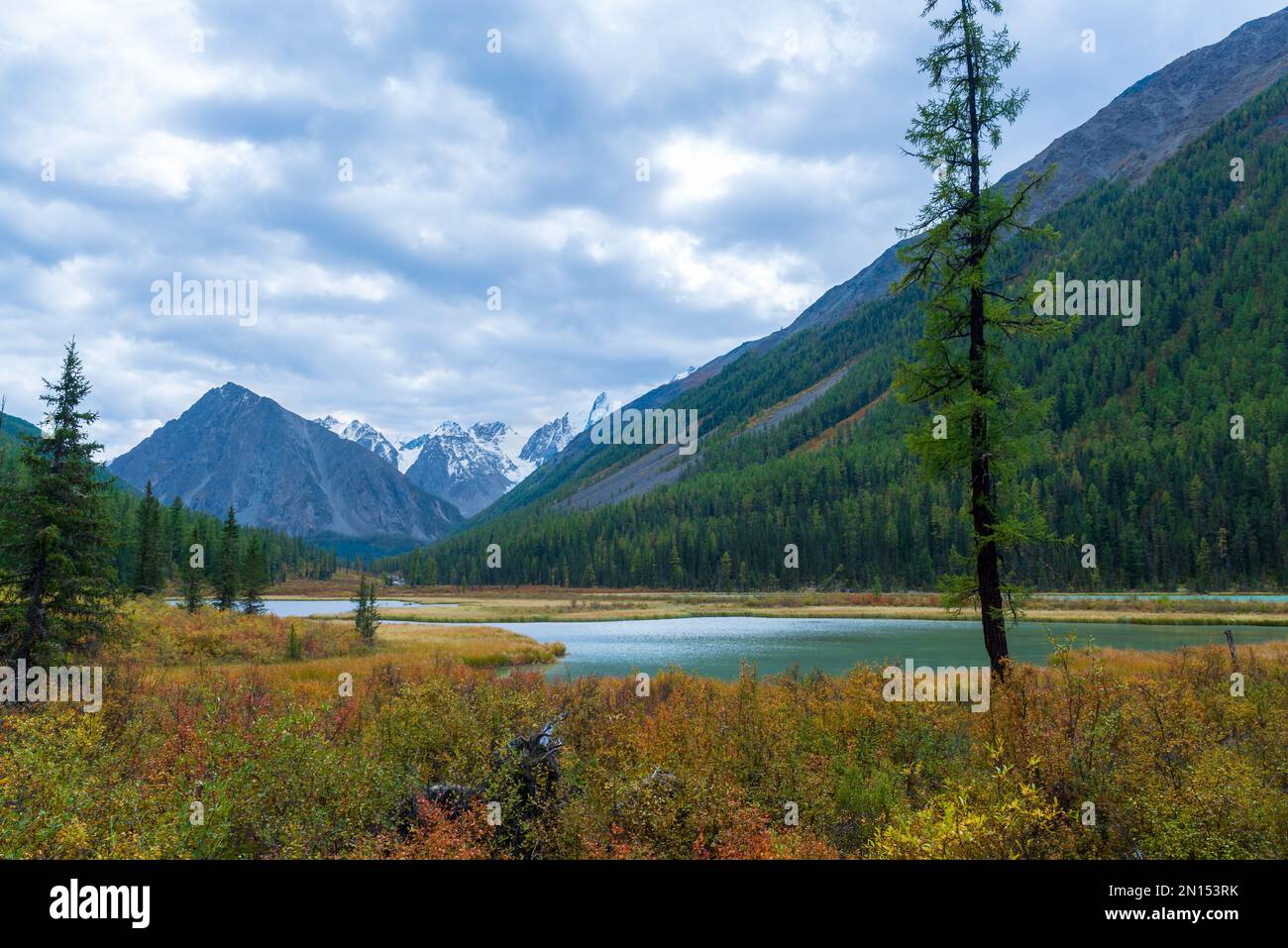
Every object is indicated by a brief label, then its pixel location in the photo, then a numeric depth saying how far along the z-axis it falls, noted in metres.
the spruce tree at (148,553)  55.06
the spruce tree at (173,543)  95.81
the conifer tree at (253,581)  51.28
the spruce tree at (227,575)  49.72
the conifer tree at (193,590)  44.66
